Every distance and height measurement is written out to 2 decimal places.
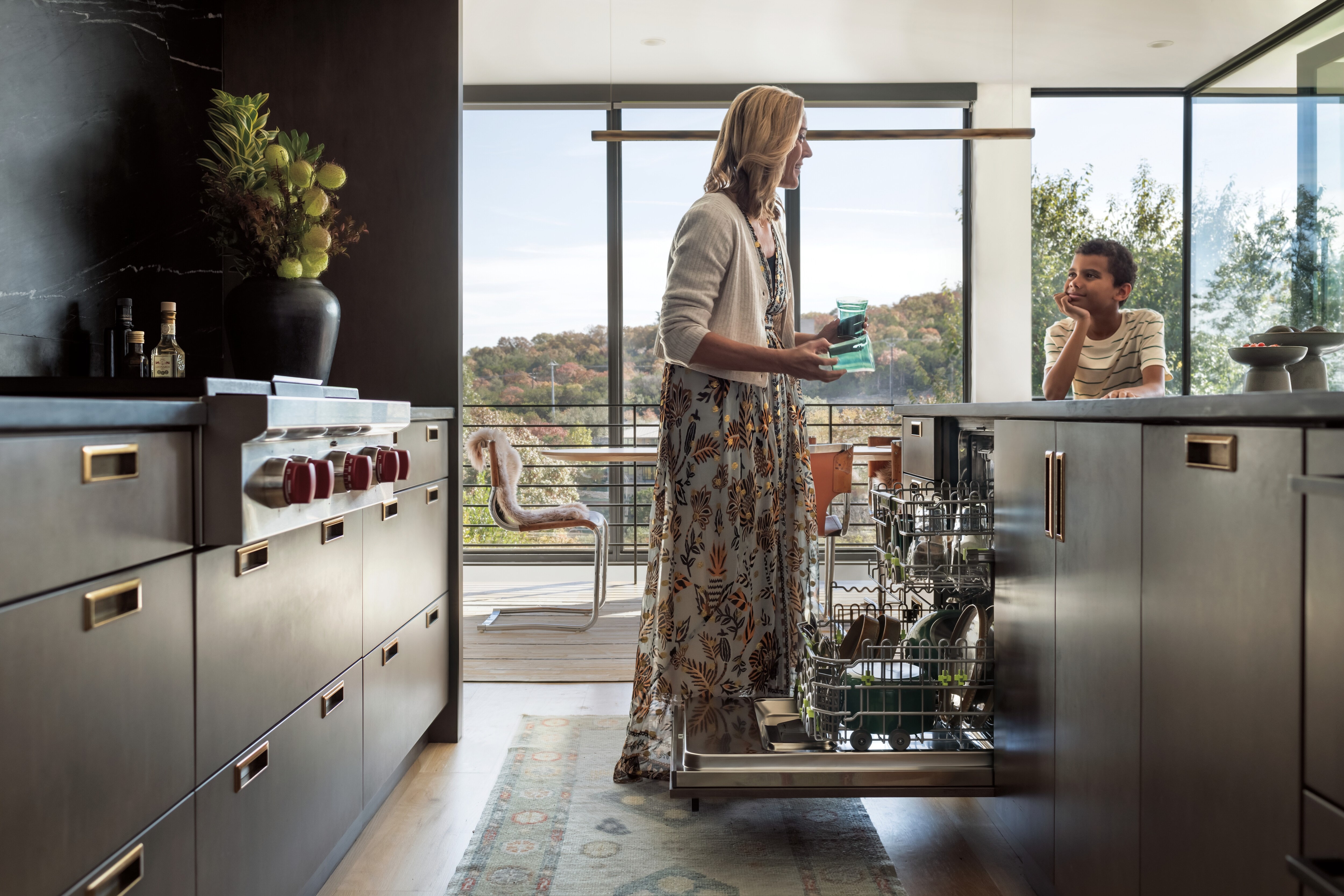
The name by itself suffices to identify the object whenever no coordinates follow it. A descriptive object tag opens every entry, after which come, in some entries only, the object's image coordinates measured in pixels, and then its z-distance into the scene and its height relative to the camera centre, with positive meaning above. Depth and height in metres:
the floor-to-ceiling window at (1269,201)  4.25 +1.19
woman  1.86 -0.02
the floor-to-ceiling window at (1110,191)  5.18 +1.41
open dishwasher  1.67 -0.50
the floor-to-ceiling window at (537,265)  5.21 +0.97
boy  2.57 +0.30
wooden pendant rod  3.75 +1.25
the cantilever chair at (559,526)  3.74 -0.38
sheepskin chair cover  3.74 -0.13
